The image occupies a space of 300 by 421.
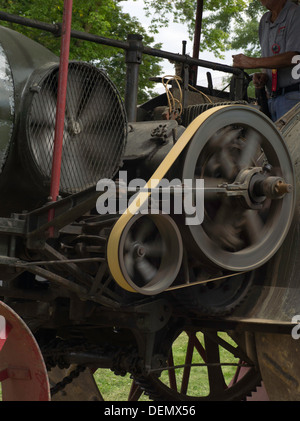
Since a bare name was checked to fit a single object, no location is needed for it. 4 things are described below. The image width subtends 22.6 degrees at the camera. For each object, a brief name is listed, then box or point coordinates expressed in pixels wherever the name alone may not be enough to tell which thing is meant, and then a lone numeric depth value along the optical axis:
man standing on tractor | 4.74
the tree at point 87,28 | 12.60
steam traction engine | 3.38
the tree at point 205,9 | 16.30
